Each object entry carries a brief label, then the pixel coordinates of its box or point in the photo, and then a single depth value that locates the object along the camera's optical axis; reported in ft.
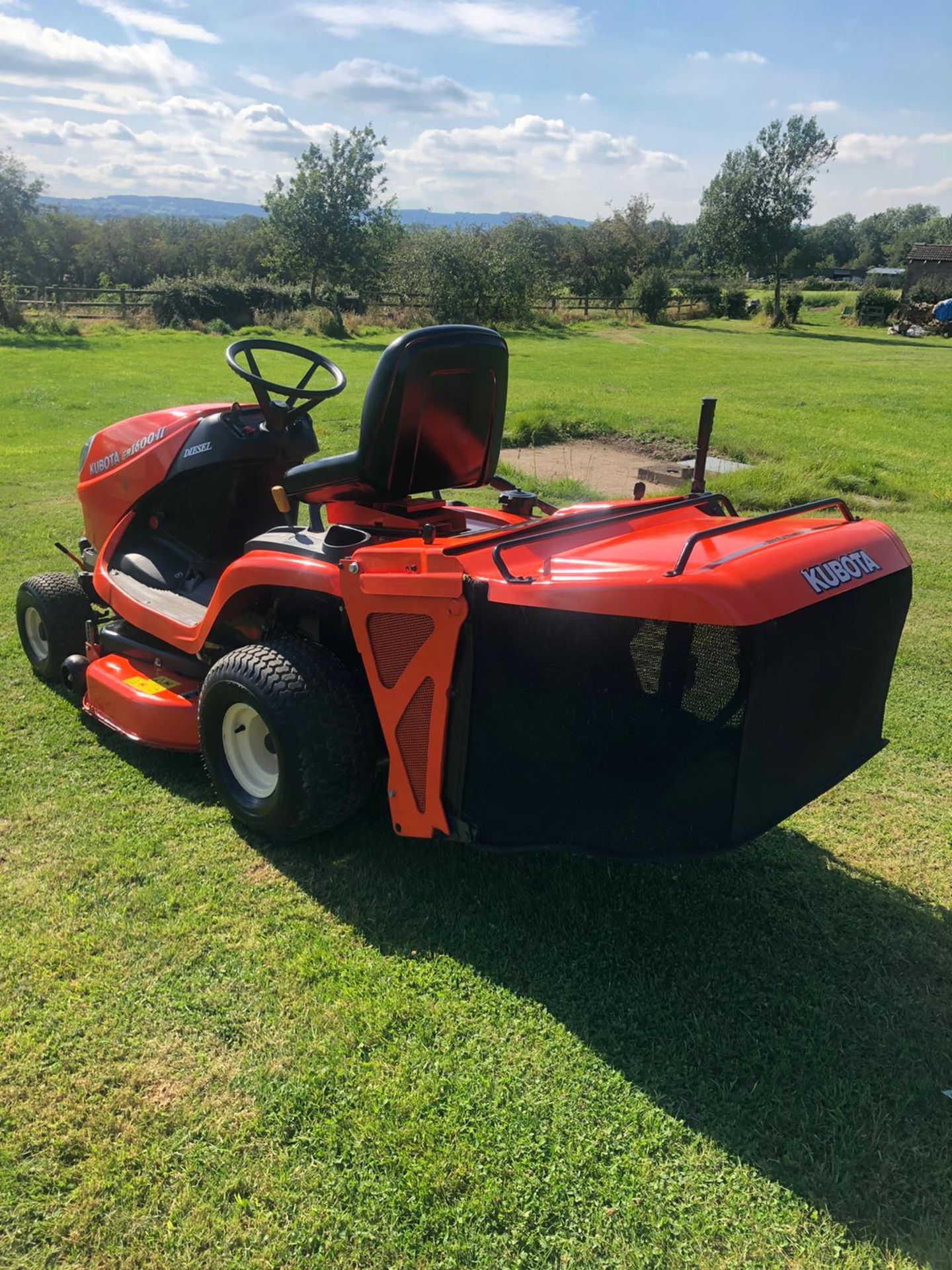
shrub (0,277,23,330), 73.67
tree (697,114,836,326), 124.06
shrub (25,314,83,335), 73.92
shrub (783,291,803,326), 123.34
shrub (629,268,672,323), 115.34
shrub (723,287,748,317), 134.51
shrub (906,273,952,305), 130.21
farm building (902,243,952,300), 143.84
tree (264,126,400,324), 99.55
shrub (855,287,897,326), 128.88
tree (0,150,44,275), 96.73
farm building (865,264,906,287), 202.96
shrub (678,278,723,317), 134.51
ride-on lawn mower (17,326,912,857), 6.96
